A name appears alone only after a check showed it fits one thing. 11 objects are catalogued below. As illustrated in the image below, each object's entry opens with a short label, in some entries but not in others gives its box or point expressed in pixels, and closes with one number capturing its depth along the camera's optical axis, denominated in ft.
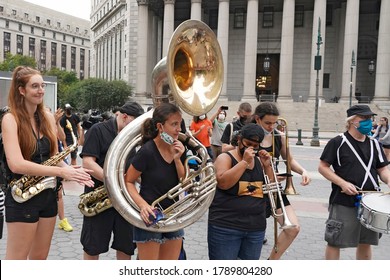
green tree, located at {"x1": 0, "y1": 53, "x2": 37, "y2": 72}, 220.92
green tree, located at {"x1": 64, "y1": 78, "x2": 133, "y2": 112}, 158.61
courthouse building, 118.52
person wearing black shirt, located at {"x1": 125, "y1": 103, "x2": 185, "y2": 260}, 10.07
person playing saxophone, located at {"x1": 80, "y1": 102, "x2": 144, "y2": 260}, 11.61
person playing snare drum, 13.20
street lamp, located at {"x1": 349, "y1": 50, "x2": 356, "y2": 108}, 103.17
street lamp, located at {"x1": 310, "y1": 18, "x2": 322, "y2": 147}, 72.33
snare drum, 11.30
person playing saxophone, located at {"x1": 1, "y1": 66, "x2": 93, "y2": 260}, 9.46
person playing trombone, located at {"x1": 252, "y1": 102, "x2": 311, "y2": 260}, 13.56
